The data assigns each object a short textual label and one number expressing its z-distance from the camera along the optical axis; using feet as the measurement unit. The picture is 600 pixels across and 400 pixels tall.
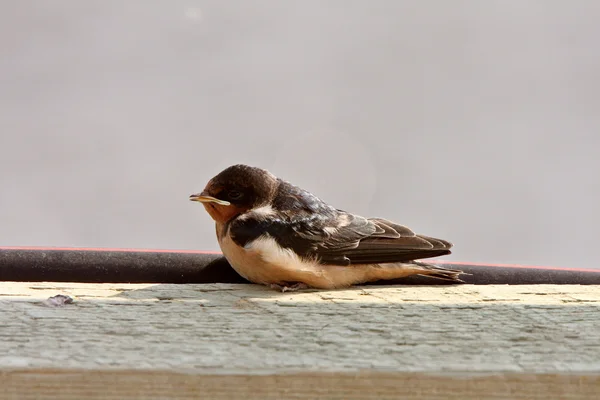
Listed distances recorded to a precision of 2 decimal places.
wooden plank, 12.79
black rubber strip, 13.48
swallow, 13.49
